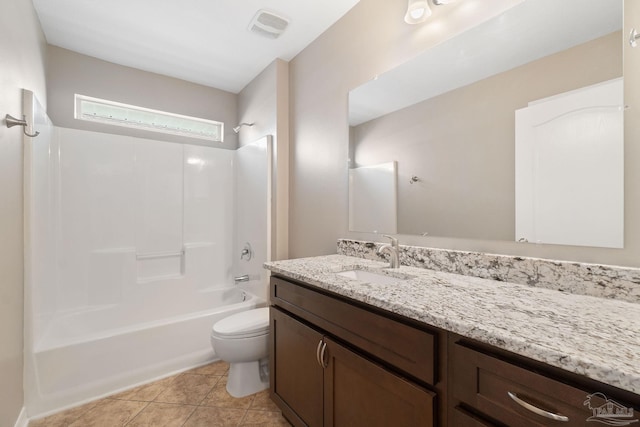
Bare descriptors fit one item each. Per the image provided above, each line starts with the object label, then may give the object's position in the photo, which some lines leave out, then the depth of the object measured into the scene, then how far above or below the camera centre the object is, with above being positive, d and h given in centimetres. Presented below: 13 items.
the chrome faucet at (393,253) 152 -22
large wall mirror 98 +35
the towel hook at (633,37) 93 +57
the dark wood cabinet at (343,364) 87 -58
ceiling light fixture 140 +100
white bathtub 173 -94
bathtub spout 279 -64
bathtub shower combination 180 -34
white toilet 187 -90
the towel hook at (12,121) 137 +46
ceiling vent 195 +136
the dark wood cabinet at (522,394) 54 -39
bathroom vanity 57 -37
